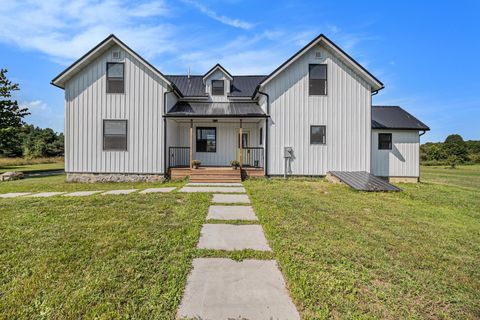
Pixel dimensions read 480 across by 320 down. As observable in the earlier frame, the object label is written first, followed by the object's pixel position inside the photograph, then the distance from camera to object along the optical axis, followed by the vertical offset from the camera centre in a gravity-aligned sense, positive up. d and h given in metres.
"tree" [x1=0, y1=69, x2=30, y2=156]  17.56 +3.22
